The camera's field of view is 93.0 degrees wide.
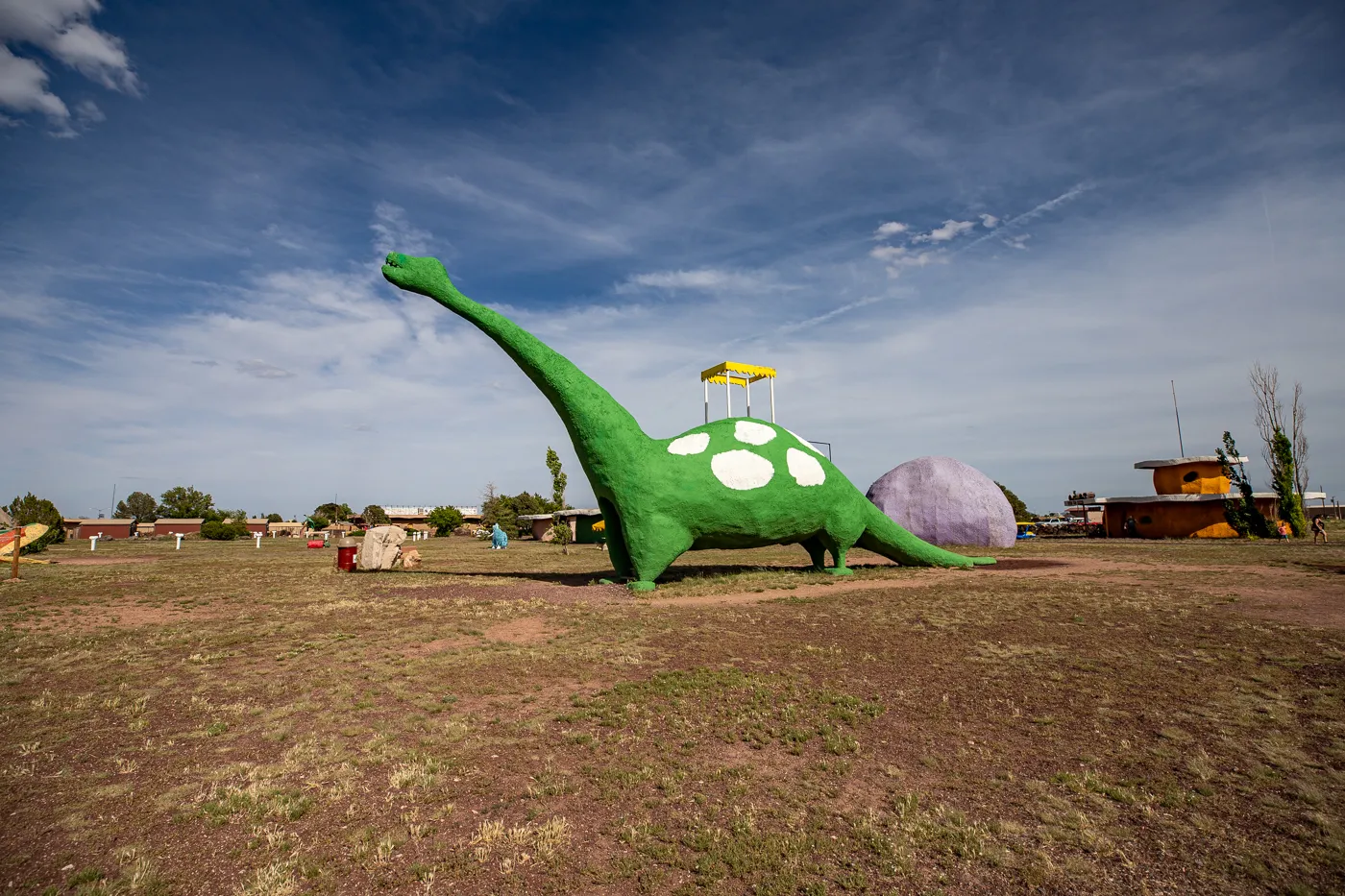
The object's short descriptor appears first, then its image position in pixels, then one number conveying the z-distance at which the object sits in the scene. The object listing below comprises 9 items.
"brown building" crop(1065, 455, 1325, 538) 24.86
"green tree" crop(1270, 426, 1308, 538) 23.27
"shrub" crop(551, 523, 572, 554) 27.45
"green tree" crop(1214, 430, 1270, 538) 23.39
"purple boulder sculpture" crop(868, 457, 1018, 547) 23.07
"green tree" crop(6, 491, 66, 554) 30.42
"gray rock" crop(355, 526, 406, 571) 16.52
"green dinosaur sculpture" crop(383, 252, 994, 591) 11.36
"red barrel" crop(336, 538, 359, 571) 16.17
